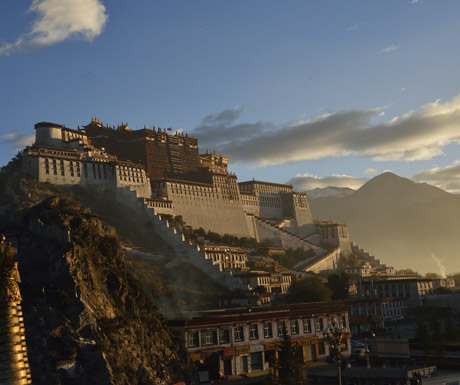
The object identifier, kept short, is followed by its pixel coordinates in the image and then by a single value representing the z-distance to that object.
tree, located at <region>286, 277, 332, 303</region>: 96.50
